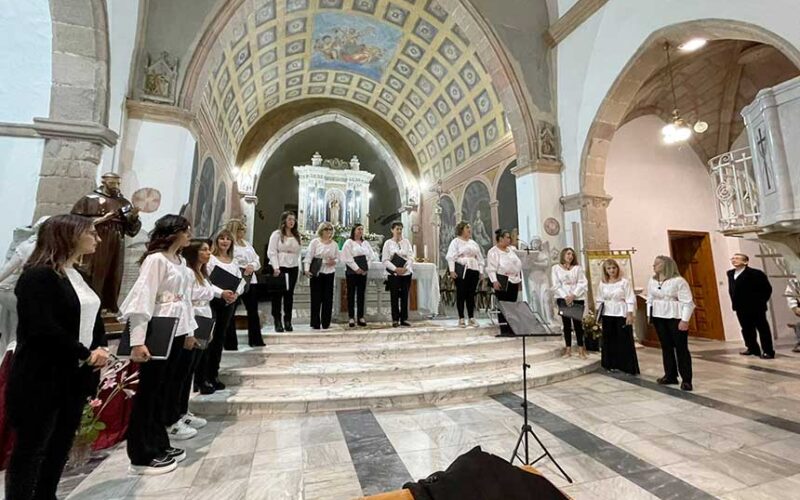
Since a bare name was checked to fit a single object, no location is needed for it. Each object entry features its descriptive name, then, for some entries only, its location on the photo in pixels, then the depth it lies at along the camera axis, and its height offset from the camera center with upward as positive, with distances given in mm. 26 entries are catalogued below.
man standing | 5938 -168
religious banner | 6465 +515
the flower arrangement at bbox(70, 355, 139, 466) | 2322 -680
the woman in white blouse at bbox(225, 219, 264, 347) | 4105 +363
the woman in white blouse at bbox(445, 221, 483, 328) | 5398 +530
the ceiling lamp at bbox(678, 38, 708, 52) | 5758 +3954
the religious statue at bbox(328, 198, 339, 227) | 13773 +3356
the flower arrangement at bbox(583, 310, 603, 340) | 5441 -504
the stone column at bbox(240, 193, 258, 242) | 11953 +2954
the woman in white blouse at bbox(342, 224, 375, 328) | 5227 +403
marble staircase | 3320 -786
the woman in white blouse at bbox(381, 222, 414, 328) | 5512 +459
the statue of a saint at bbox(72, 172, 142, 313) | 3252 +655
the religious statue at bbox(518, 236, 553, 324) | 6512 +255
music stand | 2285 -184
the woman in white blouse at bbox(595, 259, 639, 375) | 4566 -329
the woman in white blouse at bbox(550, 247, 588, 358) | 5113 +79
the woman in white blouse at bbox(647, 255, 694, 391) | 3865 -231
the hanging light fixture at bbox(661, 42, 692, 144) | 5578 +2456
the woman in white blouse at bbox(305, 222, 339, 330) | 5008 +317
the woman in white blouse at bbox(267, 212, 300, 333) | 4727 +634
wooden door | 8250 +339
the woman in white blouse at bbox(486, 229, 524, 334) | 5395 +393
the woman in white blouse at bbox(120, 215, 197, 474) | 2078 -73
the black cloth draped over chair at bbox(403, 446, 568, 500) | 1119 -591
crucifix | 2395 +905
